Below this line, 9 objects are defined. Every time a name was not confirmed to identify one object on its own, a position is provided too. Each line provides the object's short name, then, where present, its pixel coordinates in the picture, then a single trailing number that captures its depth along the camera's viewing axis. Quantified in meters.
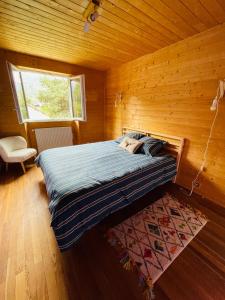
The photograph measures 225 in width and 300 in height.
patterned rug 1.30
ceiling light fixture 1.37
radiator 3.52
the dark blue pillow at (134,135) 2.98
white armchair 2.80
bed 1.31
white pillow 2.64
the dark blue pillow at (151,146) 2.49
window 3.25
